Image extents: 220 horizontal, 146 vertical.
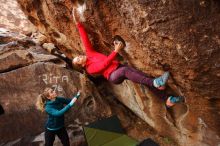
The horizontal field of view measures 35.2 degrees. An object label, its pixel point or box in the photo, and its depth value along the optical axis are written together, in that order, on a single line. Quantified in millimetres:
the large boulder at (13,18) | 14719
